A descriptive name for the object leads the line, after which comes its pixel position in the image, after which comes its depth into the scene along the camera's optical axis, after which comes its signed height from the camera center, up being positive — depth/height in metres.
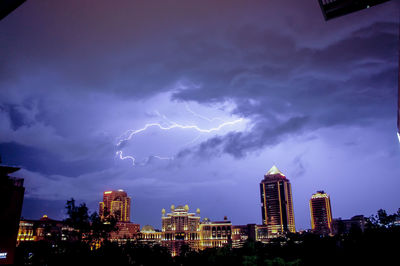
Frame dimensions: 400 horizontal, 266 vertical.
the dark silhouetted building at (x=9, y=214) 30.02 +1.09
